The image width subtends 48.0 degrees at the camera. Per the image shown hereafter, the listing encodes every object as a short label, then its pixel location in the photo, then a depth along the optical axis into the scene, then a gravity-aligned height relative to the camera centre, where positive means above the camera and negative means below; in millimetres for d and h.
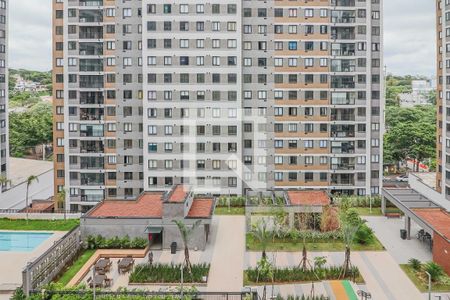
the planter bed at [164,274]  28344 -7886
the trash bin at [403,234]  36597 -7004
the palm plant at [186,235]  29273 -5871
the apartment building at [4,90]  52844 +4739
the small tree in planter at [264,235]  30025 -6068
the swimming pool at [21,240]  35656 -7891
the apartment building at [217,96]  48500 +3946
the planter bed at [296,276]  28328 -7898
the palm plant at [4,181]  48234 -4446
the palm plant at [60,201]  48809 -6486
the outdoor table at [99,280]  27558 -7963
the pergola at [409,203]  33766 -4983
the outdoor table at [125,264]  29875 -7610
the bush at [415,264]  30100 -7627
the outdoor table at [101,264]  29297 -7549
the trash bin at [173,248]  33938 -7570
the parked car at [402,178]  63391 -5273
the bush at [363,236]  35250 -6920
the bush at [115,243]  34219 -7280
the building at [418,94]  136375 +12872
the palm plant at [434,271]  27875 -7386
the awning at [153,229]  34500 -6392
